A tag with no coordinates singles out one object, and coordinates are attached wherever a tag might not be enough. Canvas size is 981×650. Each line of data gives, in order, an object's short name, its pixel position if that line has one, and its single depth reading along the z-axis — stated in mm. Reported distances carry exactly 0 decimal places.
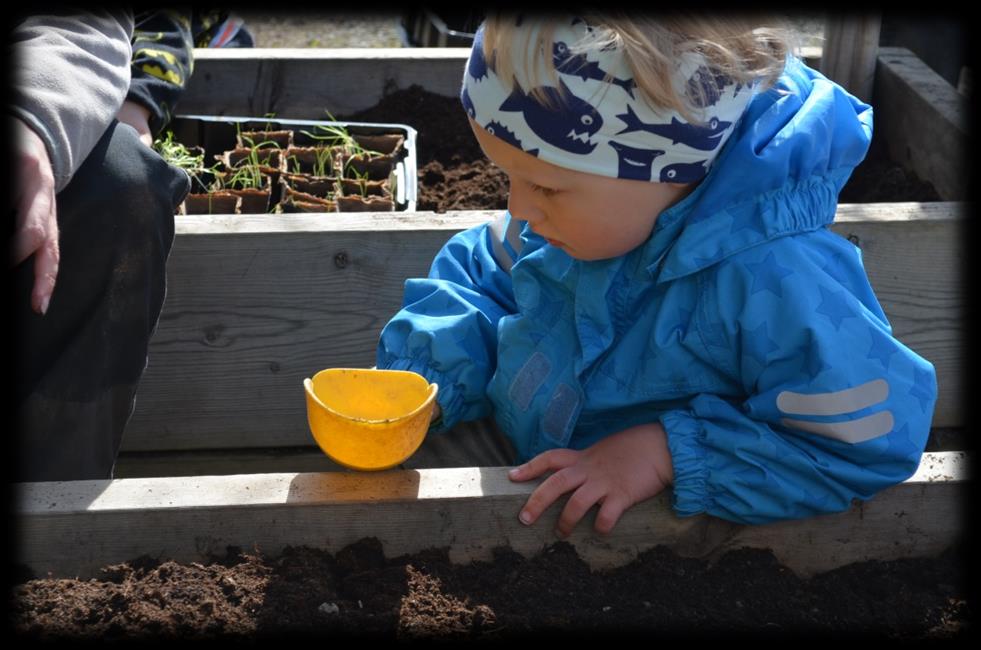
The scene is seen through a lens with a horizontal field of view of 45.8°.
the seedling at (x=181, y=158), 2990
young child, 1555
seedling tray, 3232
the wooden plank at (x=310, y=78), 3434
